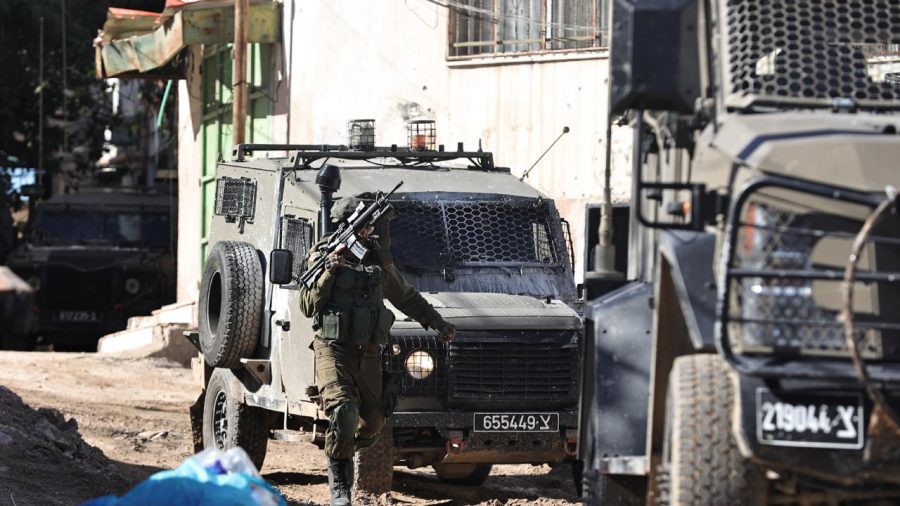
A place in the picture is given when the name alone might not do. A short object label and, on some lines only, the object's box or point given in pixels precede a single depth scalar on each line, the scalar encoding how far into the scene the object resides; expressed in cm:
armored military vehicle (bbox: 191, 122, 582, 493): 1752
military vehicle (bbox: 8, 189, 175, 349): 4112
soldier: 1631
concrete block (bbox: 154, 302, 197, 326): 3862
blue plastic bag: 1097
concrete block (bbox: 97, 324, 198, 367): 3691
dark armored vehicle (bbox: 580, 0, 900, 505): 936
